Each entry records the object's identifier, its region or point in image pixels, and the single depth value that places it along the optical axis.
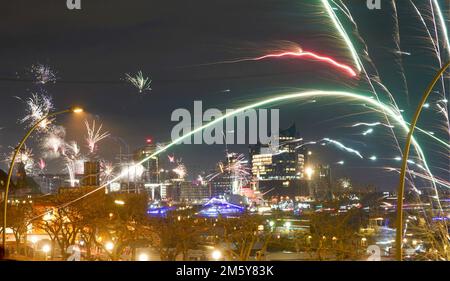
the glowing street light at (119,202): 44.39
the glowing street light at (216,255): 31.74
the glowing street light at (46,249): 40.34
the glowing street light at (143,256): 35.14
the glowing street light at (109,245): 40.47
